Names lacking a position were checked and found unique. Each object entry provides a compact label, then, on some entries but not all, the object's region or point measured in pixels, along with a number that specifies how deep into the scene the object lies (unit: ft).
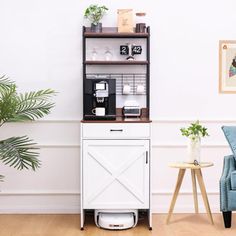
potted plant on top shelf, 15.30
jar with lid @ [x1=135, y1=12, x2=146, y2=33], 15.31
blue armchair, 13.75
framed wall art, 15.81
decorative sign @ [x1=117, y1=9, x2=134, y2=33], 15.24
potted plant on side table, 14.53
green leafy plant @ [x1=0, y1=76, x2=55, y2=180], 13.91
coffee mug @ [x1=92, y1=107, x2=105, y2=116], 14.52
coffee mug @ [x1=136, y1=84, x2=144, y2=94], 15.61
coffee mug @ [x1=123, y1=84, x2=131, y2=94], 15.61
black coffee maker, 14.74
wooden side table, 14.29
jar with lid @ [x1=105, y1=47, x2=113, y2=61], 15.53
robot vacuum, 14.03
